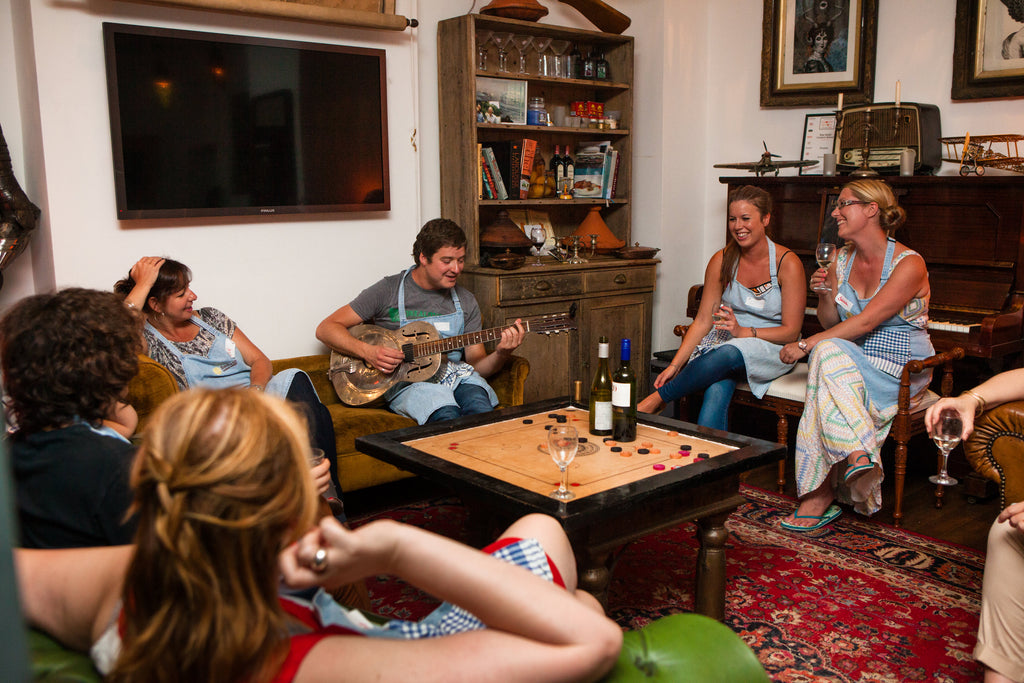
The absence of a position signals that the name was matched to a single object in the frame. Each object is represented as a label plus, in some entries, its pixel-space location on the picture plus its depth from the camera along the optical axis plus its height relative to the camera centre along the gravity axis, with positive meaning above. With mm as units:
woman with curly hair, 1321 -332
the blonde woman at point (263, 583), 923 -426
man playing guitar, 3318 -470
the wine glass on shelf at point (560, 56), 4475 +785
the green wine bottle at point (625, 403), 2490 -569
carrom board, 2189 -687
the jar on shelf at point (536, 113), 4434 +485
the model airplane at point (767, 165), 4285 +204
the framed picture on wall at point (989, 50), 3795 +692
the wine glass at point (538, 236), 4543 -151
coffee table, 2039 -688
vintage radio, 3891 +317
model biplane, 3652 +225
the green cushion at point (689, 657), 1164 -618
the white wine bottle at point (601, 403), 2564 -586
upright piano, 3434 -205
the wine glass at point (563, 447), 2012 -561
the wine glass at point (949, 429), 2195 -572
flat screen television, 3268 +348
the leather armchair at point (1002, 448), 2213 -636
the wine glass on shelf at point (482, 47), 4172 +781
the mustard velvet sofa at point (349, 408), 2744 -784
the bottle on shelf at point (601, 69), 4598 +737
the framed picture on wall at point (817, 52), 4324 +800
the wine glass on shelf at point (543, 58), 4410 +771
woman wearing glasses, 3098 -579
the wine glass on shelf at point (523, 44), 4316 +821
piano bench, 3146 -785
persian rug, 2260 -1183
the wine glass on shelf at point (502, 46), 4258 +804
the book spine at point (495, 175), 4141 +159
